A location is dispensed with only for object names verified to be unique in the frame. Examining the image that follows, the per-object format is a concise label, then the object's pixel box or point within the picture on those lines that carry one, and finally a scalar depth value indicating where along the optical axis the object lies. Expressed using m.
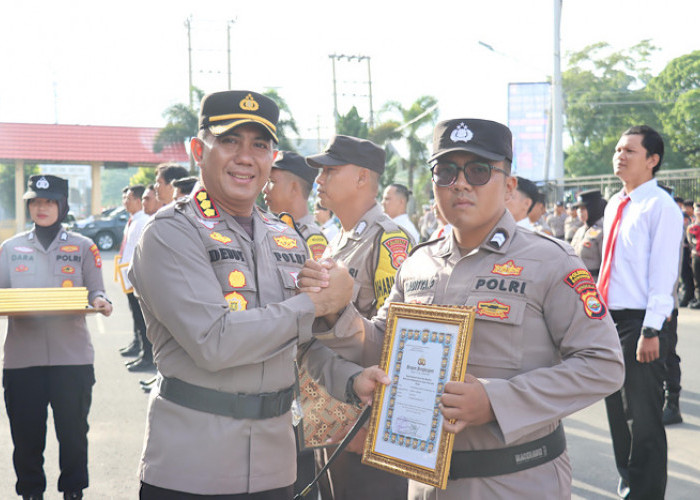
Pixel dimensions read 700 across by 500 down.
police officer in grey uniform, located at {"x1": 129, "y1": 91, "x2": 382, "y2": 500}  2.11
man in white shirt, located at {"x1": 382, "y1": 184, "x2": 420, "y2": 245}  8.85
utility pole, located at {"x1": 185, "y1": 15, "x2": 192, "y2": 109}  37.66
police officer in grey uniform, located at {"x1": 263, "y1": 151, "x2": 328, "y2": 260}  4.91
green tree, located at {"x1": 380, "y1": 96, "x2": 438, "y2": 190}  35.62
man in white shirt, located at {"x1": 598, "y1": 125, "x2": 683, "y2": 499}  3.91
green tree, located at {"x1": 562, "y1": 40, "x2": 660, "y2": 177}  44.44
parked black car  27.08
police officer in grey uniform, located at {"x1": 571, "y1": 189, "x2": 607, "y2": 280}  6.74
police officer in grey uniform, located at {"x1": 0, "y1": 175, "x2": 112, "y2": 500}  4.38
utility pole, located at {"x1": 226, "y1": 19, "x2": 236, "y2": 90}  38.03
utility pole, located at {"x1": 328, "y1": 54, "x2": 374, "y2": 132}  43.41
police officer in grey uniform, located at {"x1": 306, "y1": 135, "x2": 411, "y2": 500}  3.25
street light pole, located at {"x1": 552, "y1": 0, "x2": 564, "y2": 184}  21.14
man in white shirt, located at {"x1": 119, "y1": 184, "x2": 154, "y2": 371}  8.48
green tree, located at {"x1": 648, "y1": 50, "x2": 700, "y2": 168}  36.91
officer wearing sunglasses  2.09
